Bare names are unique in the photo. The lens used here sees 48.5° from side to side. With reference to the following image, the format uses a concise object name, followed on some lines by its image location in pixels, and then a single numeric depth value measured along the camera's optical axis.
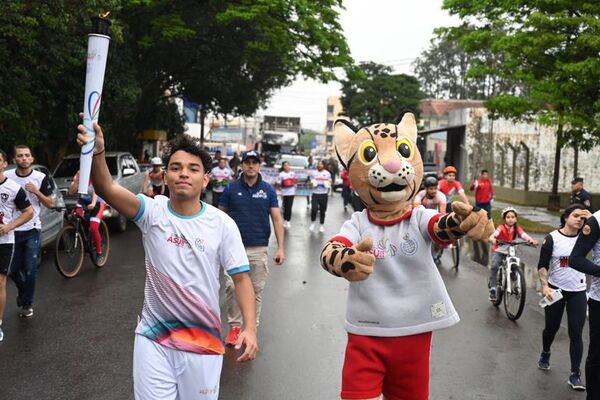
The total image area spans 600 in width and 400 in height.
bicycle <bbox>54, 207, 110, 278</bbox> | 9.88
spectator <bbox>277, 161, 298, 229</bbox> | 16.64
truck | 45.25
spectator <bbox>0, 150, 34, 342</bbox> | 6.60
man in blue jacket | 6.91
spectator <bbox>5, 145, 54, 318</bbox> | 7.25
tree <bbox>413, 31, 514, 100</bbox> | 65.75
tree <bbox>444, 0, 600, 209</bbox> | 15.77
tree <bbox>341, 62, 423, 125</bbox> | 51.66
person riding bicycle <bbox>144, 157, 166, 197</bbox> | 12.80
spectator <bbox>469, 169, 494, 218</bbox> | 17.20
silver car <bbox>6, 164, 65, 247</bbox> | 11.21
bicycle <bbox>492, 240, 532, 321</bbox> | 8.09
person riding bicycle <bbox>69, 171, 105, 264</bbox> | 10.56
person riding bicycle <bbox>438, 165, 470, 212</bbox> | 13.19
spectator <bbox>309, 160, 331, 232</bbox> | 16.59
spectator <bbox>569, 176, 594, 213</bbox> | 15.03
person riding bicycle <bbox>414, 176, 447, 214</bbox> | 11.17
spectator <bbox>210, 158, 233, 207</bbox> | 16.76
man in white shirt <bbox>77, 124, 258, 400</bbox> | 3.46
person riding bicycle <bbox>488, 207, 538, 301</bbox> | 8.63
